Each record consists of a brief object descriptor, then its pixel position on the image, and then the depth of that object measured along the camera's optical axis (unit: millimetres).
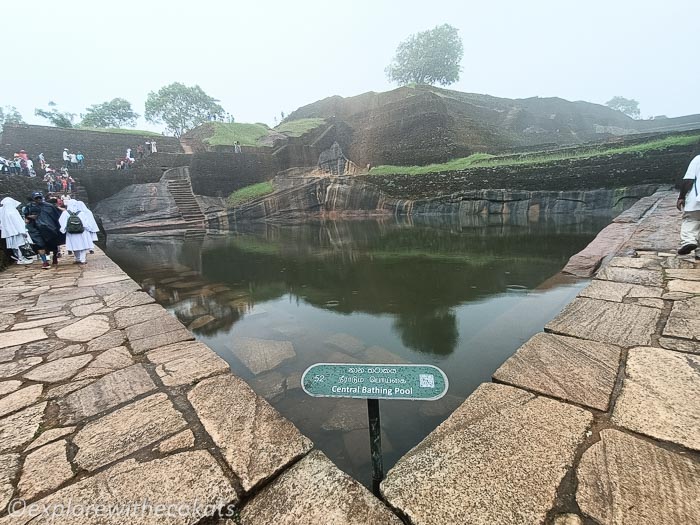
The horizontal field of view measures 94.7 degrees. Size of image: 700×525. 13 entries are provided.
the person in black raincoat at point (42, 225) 5984
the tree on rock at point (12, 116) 45228
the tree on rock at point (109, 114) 43125
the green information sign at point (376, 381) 1219
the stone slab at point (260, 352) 2947
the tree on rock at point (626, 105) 67438
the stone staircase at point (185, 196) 18447
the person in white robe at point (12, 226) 5852
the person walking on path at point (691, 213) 3895
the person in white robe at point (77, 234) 6043
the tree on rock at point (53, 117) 29609
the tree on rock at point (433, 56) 36500
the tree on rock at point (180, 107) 42094
